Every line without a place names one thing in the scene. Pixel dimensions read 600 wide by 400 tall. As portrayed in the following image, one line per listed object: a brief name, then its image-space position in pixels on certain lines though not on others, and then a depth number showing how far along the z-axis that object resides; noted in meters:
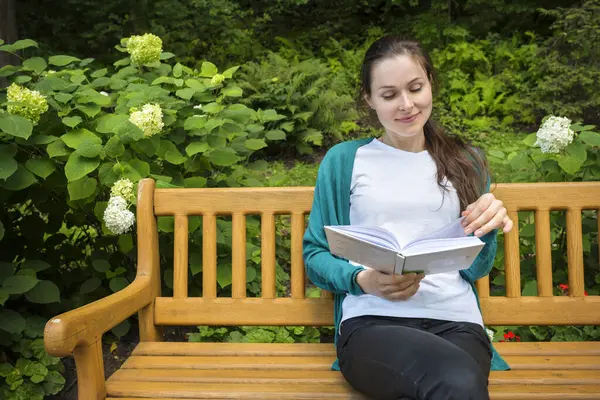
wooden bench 2.43
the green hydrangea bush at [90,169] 2.88
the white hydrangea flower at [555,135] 3.00
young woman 2.02
